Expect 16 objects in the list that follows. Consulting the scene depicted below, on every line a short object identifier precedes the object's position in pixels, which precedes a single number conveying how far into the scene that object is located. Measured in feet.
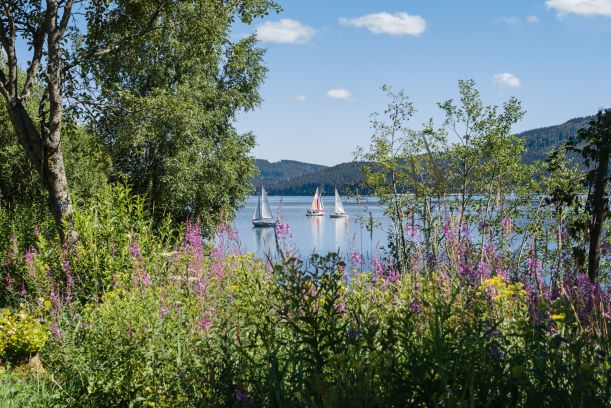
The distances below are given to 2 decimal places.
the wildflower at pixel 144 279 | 17.07
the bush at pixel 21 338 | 18.85
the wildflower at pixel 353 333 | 10.22
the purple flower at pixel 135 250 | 20.26
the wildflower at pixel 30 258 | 23.56
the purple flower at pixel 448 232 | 14.70
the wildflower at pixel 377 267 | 17.10
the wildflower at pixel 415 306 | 11.56
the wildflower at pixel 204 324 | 12.91
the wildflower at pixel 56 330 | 16.85
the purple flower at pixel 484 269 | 13.57
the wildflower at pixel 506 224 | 18.91
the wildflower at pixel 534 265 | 14.97
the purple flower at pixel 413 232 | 16.19
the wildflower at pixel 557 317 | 10.89
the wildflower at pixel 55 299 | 17.80
